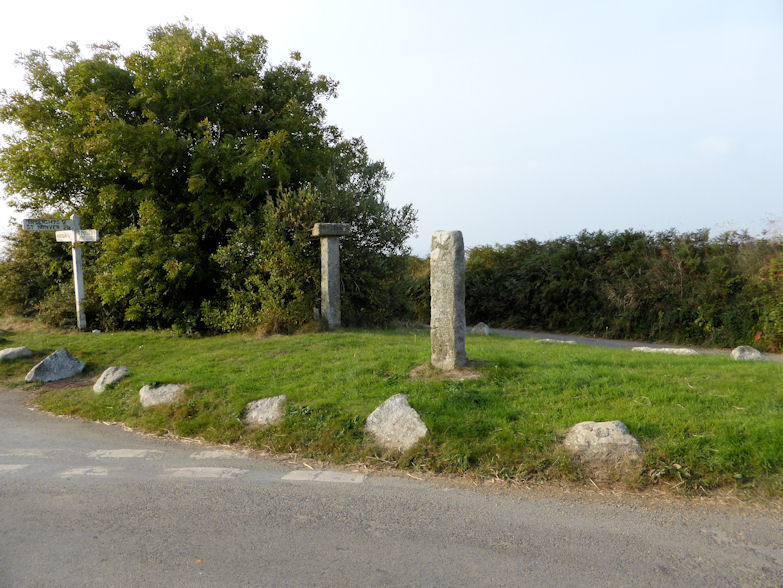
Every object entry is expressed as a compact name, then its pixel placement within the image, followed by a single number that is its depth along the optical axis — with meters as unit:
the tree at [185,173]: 12.90
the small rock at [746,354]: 9.12
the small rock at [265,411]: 6.32
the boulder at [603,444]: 4.65
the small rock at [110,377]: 8.48
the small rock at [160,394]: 7.36
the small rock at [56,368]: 9.73
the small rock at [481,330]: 13.84
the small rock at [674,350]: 9.17
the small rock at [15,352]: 10.98
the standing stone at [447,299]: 6.75
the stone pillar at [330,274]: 12.20
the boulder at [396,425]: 5.35
